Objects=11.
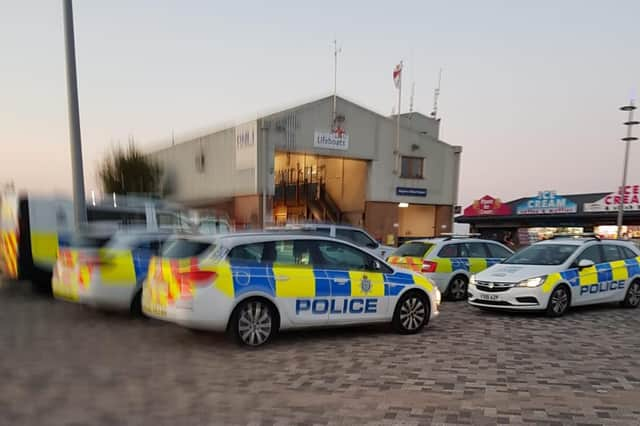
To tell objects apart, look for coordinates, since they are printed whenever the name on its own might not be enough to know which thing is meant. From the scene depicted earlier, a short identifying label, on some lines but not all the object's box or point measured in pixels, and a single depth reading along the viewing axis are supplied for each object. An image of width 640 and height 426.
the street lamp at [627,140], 18.52
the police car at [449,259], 9.67
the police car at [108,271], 6.81
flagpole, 29.16
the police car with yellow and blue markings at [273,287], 5.37
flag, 29.27
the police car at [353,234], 11.77
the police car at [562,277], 7.81
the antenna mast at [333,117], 27.78
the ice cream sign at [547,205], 29.02
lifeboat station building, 26.66
